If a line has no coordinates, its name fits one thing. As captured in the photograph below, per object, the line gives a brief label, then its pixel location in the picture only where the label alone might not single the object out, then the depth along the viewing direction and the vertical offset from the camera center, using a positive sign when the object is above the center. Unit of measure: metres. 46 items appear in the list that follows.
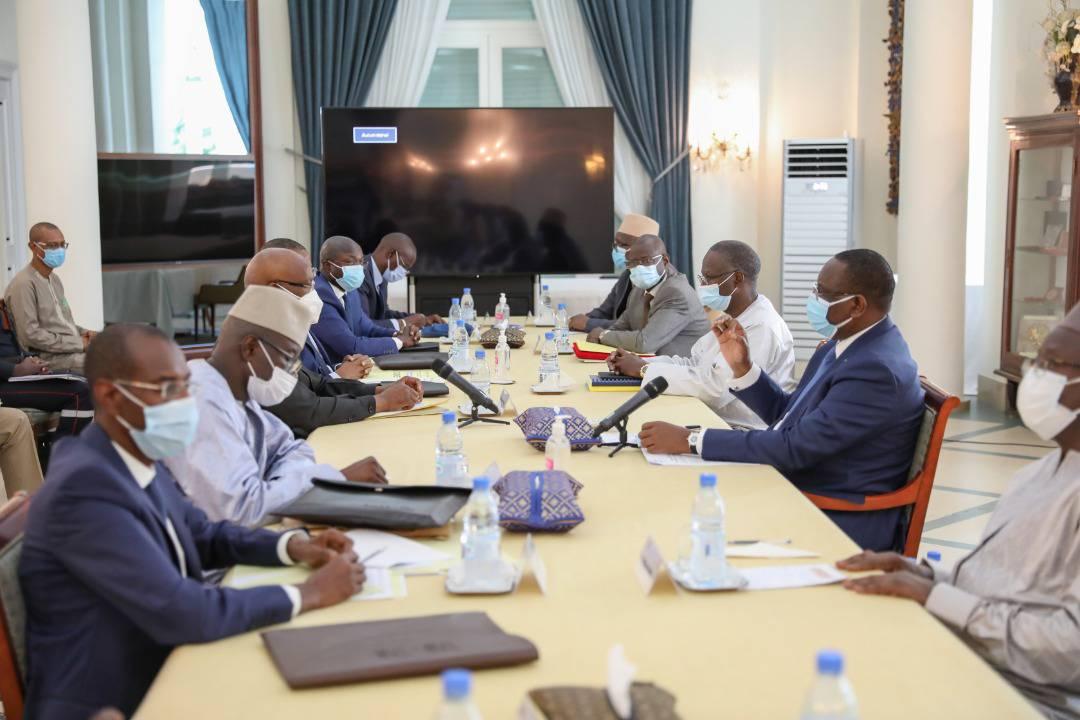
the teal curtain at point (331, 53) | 9.80 +1.35
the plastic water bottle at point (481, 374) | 4.86 -0.64
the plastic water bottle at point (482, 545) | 2.30 -0.62
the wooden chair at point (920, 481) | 3.31 -0.74
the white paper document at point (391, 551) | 2.44 -0.68
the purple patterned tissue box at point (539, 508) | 2.66 -0.64
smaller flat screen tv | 9.18 +0.10
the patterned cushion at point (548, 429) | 3.54 -0.63
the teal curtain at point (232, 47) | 9.48 +1.36
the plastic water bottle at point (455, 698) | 1.30 -0.51
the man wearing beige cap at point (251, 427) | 2.78 -0.51
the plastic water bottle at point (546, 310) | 7.47 -0.57
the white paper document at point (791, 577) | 2.31 -0.70
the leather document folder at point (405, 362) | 5.40 -0.64
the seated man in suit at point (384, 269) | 7.49 -0.31
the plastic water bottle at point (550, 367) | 4.75 -0.58
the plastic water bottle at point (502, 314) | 7.06 -0.58
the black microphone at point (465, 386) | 3.64 -0.52
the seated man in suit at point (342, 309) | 5.95 -0.45
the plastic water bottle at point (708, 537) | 2.32 -0.61
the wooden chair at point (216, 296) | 9.56 -0.59
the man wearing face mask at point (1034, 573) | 2.15 -0.68
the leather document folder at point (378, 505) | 2.60 -0.64
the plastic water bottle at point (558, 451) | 3.31 -0.64
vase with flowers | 6.84 +0.90
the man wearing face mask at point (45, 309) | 6.42 -0.46
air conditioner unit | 9.73 +0.08
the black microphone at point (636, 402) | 3.31 -0.51
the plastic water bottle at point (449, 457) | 3.13 -0.62
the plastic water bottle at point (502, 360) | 5.05 -0.59
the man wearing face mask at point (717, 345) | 4.62 -0.49
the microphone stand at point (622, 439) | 3.54 -0.65
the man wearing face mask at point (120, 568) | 1.99 -0.57
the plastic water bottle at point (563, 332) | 6.15 -0.60
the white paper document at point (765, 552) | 2.49 -0.69
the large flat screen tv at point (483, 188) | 9.47 +0.24
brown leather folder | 1.86 -0.69
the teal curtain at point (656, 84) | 9.79 +1.08
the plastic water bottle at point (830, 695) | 1.42 -0.56
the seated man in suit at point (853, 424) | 3.38 -0.59
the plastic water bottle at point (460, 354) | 5.39 -0.60
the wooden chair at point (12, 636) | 2.06 -0.70
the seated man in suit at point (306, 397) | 4.02 -0.61
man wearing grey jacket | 6.08 -0.48
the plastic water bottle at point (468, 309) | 7.35 -0.56
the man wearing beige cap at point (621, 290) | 7.36 -0.45
